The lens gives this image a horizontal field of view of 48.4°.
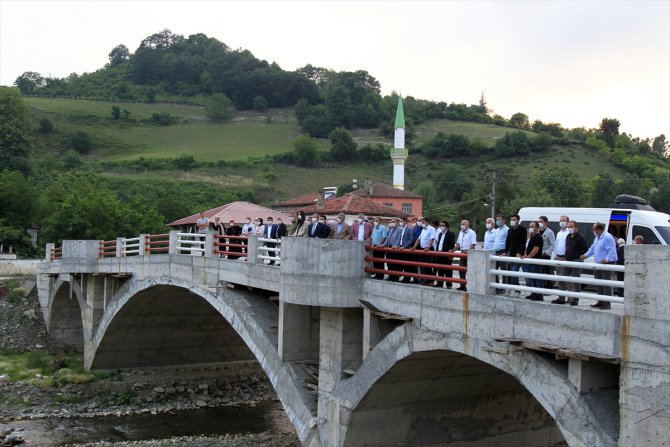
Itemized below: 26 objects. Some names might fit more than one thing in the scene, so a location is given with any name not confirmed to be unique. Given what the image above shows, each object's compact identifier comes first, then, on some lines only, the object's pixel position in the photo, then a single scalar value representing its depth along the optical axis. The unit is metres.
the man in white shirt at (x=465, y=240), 13.55
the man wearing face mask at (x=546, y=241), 12.18
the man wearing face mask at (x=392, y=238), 15.25
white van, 16.02
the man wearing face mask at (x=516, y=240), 12.45
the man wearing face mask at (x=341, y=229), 16.39
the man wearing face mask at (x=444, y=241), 13.67
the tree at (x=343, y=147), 104.19
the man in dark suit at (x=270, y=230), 20.42
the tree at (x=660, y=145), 122.17
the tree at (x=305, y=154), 102.31
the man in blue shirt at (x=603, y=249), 10.62
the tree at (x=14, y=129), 86.56
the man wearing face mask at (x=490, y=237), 13.21
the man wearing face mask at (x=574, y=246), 11.24
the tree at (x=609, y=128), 110.94
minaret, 70.69
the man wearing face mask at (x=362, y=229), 16.38
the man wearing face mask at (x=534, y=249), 11.85
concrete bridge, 9.04
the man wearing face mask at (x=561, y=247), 11.57
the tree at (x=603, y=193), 67.46
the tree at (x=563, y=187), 67.62
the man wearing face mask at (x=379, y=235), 15.97
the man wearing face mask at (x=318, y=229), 16.89
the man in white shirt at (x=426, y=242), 13.99
